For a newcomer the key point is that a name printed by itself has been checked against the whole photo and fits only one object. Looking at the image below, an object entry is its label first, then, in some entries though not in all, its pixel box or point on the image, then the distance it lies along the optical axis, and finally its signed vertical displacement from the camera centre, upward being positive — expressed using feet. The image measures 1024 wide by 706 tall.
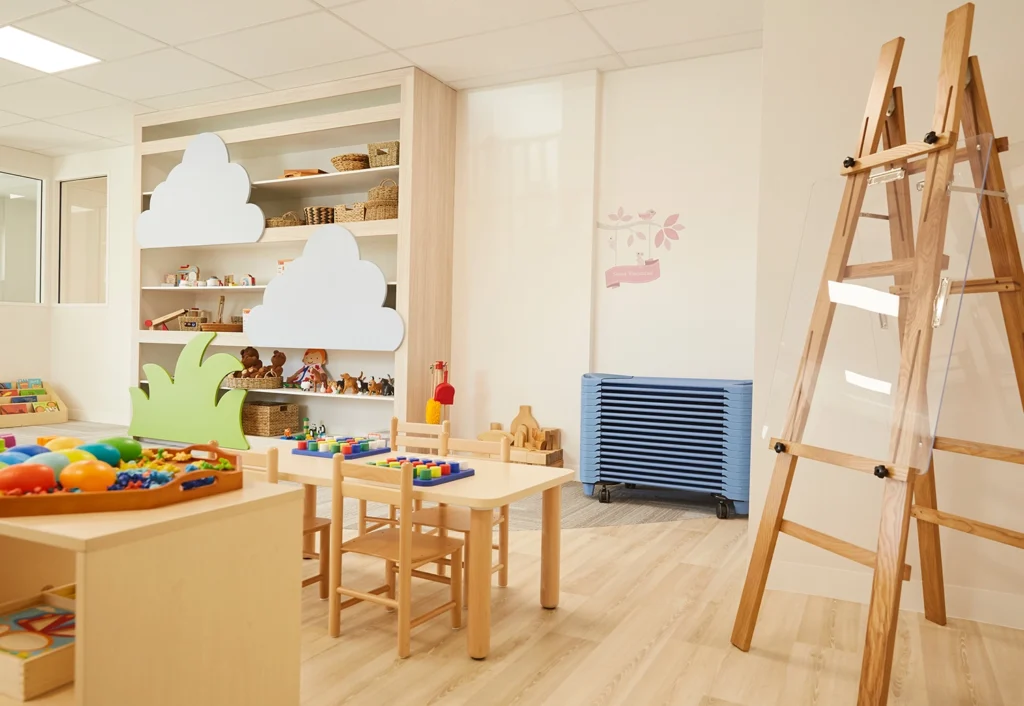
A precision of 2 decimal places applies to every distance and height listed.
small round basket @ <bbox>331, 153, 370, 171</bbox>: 17.61 +4.16
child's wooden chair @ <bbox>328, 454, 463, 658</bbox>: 7.47 -2.28
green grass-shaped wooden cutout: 18.74 -1.84
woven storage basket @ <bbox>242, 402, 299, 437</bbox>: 19.01 -2.16
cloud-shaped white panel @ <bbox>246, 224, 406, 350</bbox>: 17.21 +0.77
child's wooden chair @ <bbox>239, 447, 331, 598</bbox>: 8.05 -2.34
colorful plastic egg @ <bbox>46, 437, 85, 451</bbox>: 5.60 -0.85
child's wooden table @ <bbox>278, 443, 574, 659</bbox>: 7.50 -1.65
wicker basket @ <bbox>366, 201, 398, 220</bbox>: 17.13 +2.95
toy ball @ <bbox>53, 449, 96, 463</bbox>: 5.01 -0.85
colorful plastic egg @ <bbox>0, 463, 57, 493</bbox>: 4.48 -0.90
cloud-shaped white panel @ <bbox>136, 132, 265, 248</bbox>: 19.08 +3.43
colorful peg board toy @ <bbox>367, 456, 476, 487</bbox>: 8.01 -1.49
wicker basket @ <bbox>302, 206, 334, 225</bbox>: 18.03 +2.96
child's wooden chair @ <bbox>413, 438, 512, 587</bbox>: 8.84 -2.19
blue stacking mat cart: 13.65 -1.80
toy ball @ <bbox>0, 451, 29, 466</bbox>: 5.05 -0.87
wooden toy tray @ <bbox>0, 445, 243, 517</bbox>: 4.39 -1.03
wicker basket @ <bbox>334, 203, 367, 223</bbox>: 17.53 +2.94
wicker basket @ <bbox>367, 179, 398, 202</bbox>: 17.19 +3.37
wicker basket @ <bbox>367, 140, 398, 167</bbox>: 16.98 +4.23
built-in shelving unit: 16.76 +3.57
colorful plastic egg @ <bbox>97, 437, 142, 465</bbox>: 5.57 -0.87
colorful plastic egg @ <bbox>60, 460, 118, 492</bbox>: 4.63 -0.91
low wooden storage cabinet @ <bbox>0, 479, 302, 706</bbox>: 4.01 -1.62
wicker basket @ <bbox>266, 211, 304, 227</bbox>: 18.74 +2.90
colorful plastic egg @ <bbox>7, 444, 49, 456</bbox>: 5.35 -0.86
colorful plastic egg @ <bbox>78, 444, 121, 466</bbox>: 5.31 -0.87
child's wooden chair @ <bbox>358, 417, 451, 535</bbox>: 10.28 -1.52
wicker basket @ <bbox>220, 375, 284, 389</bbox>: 18.89 -1.24
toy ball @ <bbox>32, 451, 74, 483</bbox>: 4.78 -0.84
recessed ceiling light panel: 15.40 +6.05
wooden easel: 6.39 +0.27
